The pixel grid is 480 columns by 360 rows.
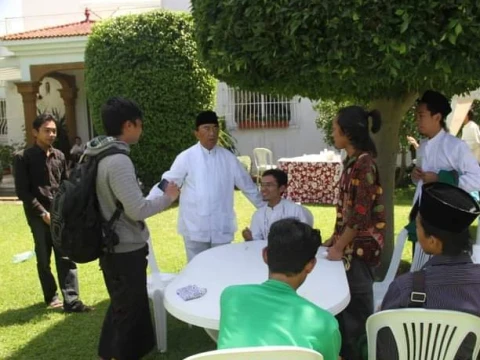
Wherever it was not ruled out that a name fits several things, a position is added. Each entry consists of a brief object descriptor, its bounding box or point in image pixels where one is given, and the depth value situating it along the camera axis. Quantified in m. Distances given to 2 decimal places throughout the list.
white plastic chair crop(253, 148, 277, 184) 12.96
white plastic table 2.72
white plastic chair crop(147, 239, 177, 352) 4.13
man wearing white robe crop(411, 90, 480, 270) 3.90
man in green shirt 1.98
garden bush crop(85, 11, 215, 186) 11.09
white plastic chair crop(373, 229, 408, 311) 4.20
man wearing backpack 3.25
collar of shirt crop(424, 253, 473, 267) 2.31
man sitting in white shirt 4.22
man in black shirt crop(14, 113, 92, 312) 4.92
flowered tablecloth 10.85
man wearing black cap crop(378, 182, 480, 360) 2.27
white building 14.23
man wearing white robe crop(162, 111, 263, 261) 4.49
